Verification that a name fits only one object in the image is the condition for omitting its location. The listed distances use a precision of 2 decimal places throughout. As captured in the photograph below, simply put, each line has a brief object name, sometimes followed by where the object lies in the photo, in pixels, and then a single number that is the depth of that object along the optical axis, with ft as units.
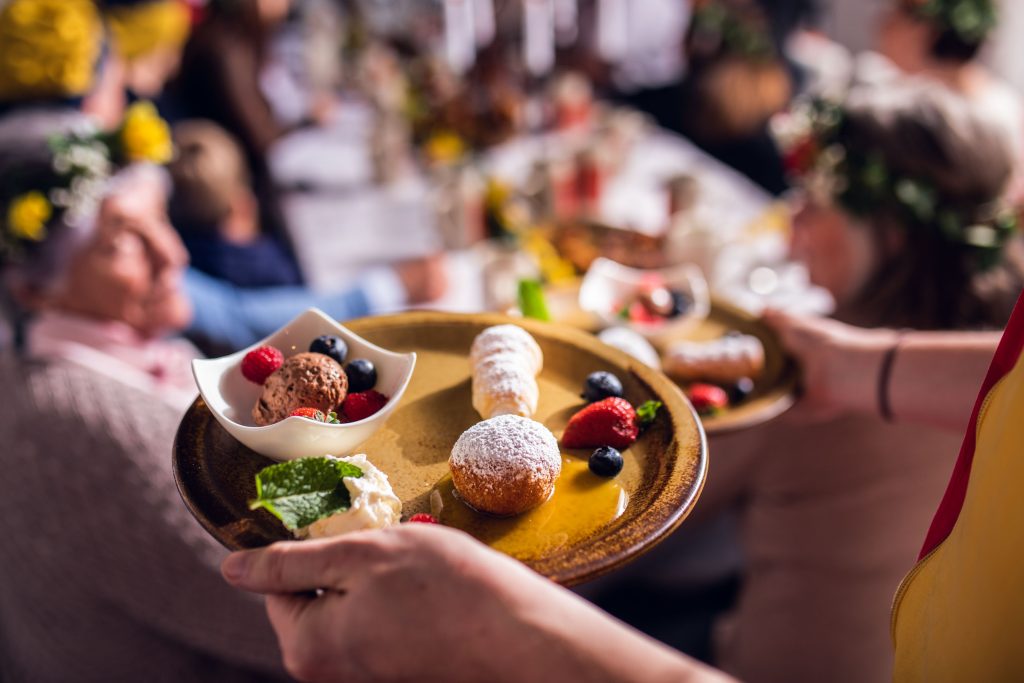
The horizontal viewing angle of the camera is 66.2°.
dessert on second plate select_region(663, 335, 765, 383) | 4.63
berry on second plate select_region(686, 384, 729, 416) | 4.35
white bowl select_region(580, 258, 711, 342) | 5.20
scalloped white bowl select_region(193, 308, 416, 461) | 2.67
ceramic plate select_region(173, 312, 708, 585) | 2.48
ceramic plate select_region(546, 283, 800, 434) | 4.23
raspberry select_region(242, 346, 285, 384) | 3.04
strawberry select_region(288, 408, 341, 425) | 2.71
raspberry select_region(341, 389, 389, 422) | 2.92
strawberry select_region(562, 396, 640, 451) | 2.99
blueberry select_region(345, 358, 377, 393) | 3.02
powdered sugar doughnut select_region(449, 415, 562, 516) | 2.59
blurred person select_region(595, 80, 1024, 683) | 5.51
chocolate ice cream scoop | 2.83
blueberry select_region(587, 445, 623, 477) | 2.85
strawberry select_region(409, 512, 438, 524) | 2.56
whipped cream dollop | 2.41
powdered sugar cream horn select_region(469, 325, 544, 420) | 3.08
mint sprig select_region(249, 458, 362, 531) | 2.38
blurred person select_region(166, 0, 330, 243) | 11.79
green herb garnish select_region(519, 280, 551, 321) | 4.68
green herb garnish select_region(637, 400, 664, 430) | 3.08
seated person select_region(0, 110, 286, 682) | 4.46
